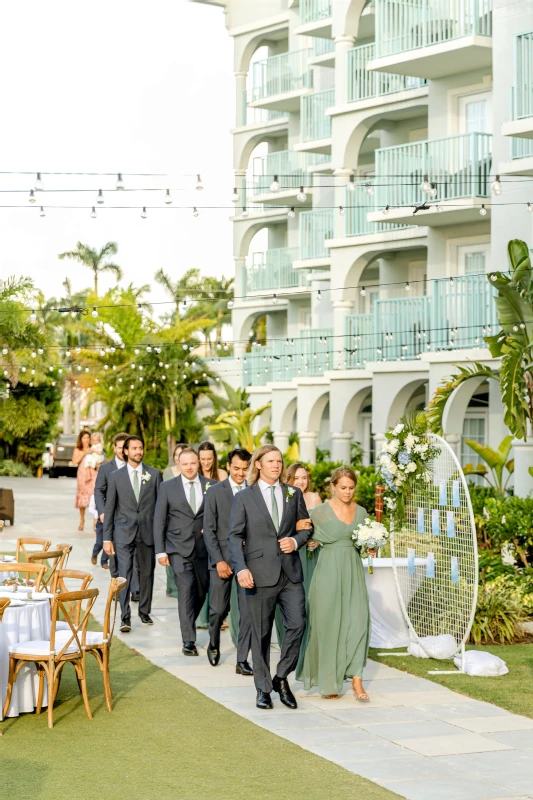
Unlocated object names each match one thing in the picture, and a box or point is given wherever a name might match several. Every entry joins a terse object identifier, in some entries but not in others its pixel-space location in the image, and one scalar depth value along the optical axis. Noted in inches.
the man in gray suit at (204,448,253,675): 484.7
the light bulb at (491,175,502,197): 908.6
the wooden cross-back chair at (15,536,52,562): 553.0
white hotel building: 1007.0
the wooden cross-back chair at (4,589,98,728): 385.1
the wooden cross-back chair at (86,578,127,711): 404.8
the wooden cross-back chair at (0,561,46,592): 460.4
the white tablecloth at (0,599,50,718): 390.9
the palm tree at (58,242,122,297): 3078.2
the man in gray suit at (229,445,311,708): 405.7
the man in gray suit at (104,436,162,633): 567.5
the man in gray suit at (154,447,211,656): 511.2
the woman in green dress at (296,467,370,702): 420.5
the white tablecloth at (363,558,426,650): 541.3
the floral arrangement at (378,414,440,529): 494.3
